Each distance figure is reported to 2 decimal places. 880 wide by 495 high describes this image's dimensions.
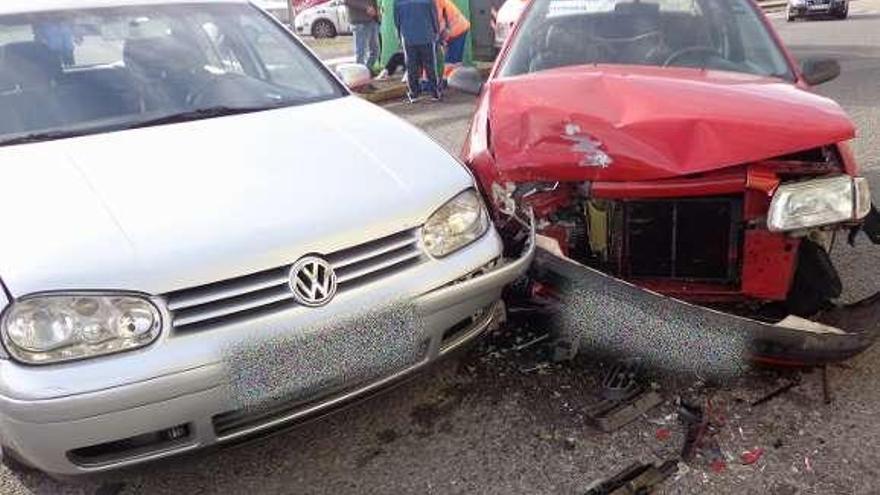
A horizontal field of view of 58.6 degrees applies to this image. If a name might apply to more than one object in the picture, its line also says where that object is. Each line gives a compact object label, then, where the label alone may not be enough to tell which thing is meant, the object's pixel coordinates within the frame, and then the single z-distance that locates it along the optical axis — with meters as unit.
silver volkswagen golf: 2.09
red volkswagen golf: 2.70
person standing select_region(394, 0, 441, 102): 9.76
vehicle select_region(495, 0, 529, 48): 11.45
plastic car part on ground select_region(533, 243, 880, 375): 2.62
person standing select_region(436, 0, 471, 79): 10.92
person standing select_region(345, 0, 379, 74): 11.00
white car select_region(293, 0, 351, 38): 21.36
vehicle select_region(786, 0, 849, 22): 20.30
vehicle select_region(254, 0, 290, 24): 20.91
